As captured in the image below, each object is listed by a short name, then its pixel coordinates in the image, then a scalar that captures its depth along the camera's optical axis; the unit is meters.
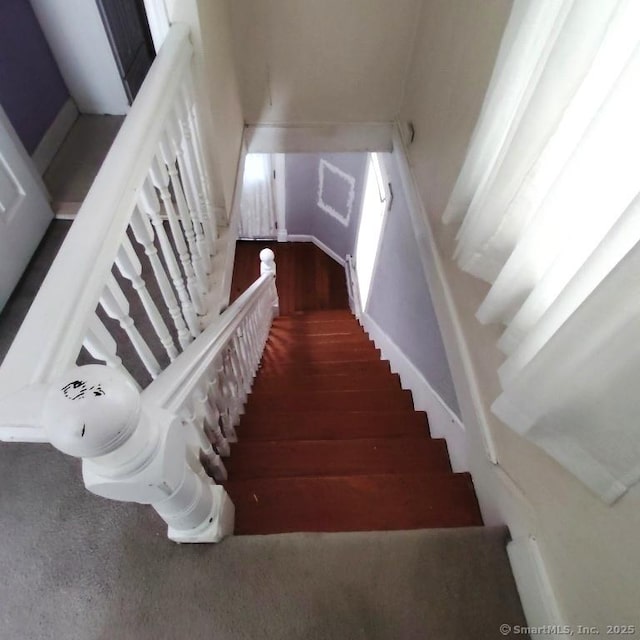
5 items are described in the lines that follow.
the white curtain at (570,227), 0.67
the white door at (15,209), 1.85
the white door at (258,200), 4.45
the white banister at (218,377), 0.96
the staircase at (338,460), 1.36
